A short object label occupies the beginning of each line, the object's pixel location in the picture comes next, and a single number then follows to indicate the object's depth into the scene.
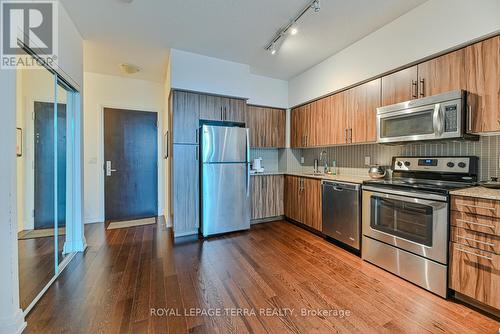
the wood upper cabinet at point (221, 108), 3.29
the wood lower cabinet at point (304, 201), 3.24
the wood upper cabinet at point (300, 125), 3.86
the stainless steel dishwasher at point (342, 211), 2.62
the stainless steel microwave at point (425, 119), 1.89
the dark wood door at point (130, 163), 4.00
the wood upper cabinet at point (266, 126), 4.06
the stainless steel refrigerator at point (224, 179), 3.22
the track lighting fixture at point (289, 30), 2.07
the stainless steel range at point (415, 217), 1.84
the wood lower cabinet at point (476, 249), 1.55
